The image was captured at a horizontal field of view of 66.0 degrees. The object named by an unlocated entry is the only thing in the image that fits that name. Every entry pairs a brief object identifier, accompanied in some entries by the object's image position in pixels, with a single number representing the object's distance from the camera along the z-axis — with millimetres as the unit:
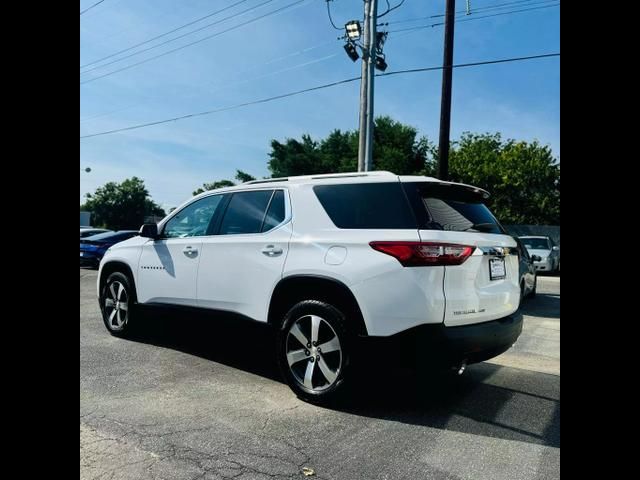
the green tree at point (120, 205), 80438
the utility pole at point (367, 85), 13375
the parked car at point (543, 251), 18234
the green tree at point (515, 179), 38031
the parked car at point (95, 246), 16125
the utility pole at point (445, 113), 13067
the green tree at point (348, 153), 37438
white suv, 3357
